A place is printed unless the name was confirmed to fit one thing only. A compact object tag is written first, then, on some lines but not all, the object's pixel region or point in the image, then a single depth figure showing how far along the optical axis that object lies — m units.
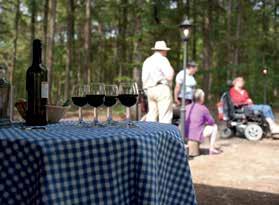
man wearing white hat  7.60
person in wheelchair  10.52
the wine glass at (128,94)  2.42
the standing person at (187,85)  8.95
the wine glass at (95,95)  2.36
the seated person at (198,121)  7.60
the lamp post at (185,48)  7.54
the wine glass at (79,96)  2.38
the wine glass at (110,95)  2.40
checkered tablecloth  1.76
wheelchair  10.11
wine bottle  2.18
